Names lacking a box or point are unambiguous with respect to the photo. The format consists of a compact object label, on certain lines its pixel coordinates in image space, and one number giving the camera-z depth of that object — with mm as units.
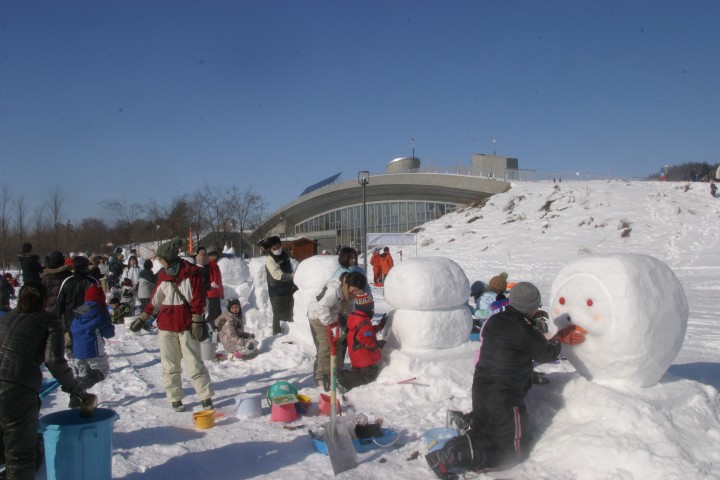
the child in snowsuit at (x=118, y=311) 11711
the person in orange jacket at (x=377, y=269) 18375
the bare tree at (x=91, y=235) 42531
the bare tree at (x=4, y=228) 28844
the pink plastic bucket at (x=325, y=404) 5200
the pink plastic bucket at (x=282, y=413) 4984
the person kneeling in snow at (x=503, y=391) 3832
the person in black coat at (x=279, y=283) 7945
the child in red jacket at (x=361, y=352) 5719
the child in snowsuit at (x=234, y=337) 7586
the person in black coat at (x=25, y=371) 3244
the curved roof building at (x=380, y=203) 41000
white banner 21203
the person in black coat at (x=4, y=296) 8094
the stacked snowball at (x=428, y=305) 5855
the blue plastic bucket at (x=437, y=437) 4094
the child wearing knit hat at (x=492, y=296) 7246
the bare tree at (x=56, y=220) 32219
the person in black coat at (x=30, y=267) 7746
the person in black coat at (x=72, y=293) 5832
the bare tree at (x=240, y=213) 40125
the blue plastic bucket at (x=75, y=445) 3285
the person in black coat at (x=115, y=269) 14133
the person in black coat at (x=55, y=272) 6309
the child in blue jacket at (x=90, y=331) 5352
